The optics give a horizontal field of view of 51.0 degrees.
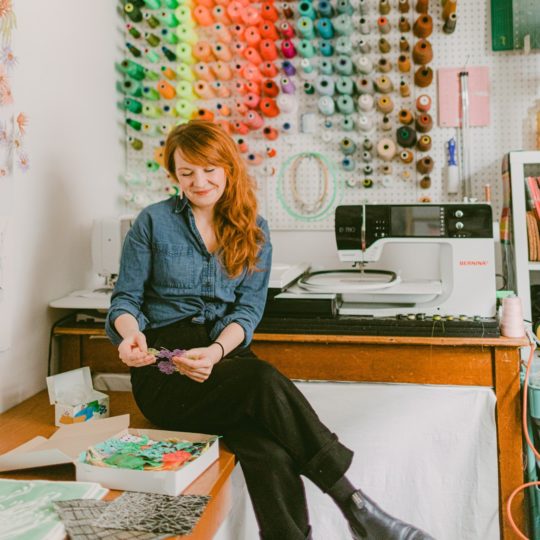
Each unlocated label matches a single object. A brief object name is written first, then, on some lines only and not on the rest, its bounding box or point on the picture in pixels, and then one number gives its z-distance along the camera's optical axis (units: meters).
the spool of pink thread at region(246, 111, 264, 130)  2.39
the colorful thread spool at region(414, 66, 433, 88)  2.29
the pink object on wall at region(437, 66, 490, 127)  2.31
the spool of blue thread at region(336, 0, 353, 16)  2.30
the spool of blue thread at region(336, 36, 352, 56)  2.31
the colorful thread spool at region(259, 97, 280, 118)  2.40
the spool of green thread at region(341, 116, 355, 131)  2.36
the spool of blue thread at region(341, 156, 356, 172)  2.38
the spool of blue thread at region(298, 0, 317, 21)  2.33
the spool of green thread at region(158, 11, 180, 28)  2.43
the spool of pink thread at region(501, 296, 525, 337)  1.69
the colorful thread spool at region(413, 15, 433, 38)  2.25
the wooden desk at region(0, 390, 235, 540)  1.14
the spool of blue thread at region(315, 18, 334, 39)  2.31
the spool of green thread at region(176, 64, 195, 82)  2.45
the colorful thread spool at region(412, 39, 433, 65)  2.26
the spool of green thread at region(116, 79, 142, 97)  2.46
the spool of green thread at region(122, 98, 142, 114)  2.46
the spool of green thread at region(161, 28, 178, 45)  2.46
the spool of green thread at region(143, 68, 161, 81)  2.47
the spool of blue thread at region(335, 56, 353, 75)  2.32
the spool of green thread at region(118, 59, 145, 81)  2.42
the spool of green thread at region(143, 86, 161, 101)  2.48
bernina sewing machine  1.79
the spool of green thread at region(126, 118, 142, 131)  2.46
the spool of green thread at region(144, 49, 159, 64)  2.46
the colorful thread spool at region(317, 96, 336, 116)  2.34
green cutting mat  2.21
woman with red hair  1.38
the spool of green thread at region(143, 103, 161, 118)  2.47
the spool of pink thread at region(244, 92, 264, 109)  2.39
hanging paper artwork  1.61
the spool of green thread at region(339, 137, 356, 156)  2.34
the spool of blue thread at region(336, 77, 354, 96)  2.33
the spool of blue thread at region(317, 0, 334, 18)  2.31
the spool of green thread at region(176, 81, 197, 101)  2.45
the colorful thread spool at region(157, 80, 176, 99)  2.45
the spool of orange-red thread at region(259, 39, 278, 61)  2.36
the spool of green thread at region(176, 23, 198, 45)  2.43
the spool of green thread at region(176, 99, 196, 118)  2.45
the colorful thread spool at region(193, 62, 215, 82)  2.43
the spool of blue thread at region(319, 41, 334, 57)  2.34
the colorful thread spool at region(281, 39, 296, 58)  2.35
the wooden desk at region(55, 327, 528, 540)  1.67
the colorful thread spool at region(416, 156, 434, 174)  2.31
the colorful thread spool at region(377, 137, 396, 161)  2.33
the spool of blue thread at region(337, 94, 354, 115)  2.34
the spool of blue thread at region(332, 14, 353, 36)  2.30
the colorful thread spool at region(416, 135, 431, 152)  2.31
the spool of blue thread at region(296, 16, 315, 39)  2.33
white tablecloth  1.67
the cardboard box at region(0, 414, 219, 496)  1.12
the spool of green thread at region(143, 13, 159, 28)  2.45
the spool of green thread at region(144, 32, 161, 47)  2.45
